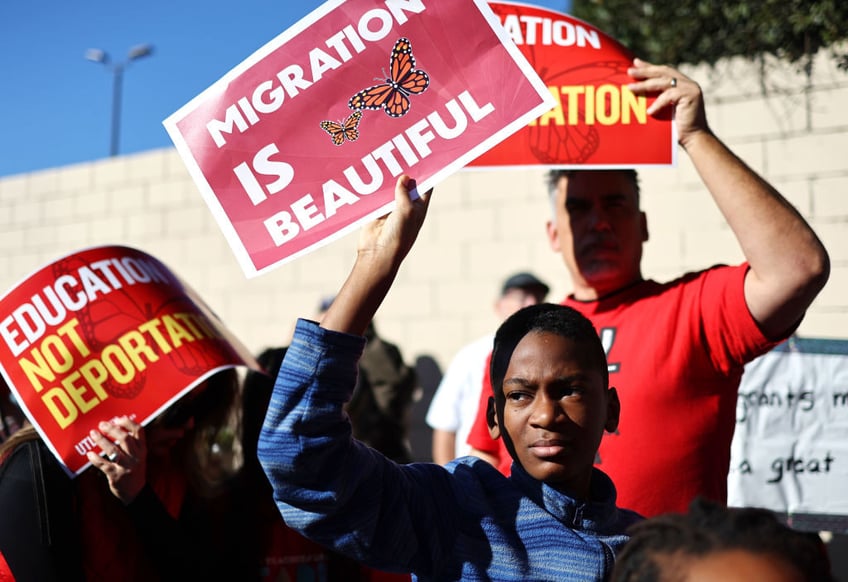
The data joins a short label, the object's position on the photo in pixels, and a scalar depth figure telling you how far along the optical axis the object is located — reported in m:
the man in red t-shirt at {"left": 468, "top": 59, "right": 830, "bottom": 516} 1.89
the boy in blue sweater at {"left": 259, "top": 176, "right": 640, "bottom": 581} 1.36
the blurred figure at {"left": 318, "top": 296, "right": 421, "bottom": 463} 5.24
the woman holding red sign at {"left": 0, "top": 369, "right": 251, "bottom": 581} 2.03
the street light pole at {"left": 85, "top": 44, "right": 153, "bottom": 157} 16.02
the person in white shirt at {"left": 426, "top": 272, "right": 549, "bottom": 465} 4.43
